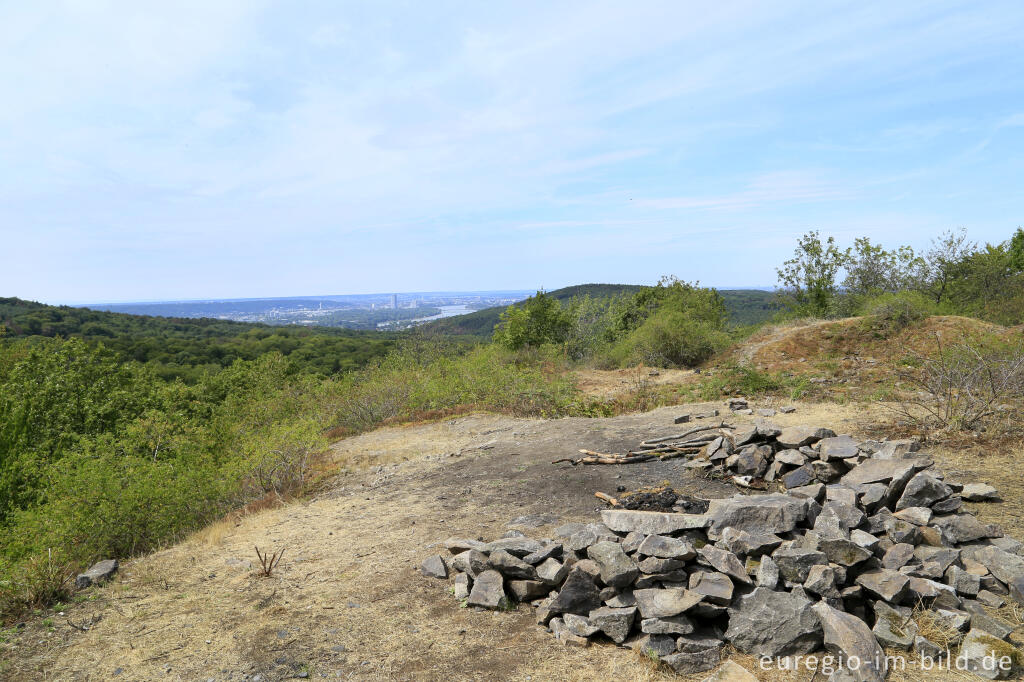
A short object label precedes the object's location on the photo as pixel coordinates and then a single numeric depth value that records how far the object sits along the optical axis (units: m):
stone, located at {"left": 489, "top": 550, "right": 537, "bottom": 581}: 5.22
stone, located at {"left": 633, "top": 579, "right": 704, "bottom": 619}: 4.26
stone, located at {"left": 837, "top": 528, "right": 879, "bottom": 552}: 4.91
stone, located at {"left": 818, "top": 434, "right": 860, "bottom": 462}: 7.15
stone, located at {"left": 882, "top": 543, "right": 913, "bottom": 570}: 4.75
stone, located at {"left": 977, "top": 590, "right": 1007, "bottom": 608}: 4.37
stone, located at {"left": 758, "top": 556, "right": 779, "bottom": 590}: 4.43
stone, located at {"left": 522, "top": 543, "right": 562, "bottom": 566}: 5.30
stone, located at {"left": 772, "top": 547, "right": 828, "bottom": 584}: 4.53
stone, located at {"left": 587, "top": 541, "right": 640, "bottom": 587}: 4.68
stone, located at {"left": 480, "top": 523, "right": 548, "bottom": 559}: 5.52
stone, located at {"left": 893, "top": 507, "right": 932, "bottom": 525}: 5.38
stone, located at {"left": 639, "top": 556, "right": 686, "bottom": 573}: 4.64
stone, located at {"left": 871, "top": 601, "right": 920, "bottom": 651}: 3.99
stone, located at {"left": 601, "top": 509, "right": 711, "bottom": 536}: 5.32
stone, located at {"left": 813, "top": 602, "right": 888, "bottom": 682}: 3.70
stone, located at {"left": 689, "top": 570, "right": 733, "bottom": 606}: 4.31
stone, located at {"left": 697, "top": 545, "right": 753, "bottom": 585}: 4.51
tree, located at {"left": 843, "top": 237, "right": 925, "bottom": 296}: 35.44
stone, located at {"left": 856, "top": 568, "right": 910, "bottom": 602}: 4.29
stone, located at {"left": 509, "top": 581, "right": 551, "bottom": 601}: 5.09
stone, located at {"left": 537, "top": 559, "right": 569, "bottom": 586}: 5.01
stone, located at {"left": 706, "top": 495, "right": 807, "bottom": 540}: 5.28
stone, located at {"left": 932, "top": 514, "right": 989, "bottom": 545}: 5.18
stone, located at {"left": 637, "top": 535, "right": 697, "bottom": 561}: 4.70
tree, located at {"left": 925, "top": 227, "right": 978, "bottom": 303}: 35.31
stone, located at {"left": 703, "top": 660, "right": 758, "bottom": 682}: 3.67
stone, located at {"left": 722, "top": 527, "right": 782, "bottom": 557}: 4.84
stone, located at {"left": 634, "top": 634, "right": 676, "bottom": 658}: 4.12
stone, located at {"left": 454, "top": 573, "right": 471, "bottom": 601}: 5.29
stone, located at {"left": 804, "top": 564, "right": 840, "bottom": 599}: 4.34
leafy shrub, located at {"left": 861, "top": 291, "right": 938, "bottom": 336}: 19.92
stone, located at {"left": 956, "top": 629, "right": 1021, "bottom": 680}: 3.66
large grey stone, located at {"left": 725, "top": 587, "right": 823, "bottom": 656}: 4.01
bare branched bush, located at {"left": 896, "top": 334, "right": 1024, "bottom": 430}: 8.27
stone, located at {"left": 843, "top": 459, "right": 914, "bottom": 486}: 6.12
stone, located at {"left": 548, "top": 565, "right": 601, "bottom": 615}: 4.73
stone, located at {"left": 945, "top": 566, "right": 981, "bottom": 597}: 4.47
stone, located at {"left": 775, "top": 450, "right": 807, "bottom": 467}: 7.41
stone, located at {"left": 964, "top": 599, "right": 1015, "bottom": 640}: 4.01
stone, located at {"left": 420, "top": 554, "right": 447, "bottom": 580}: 5.77
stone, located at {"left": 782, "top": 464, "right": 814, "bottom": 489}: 7.05
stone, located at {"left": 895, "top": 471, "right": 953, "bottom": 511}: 5.80
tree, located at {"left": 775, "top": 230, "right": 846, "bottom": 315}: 36.34
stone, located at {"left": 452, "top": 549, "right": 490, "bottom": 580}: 5.52
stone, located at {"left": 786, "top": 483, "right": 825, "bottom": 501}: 6.09
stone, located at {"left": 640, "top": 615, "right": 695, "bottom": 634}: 4.19
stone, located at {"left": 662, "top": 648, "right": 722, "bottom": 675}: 4.00
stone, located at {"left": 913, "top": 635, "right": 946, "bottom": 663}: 3.86
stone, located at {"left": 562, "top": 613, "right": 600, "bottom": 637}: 4.45
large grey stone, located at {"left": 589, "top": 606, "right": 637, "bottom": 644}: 4.37
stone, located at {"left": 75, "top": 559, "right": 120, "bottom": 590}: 6.23
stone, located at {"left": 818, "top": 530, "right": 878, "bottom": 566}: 4.59
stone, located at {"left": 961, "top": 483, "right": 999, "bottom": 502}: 6.08
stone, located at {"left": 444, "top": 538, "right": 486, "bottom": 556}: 6.04
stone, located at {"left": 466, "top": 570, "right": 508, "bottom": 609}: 5.06
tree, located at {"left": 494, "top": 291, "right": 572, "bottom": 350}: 35.72
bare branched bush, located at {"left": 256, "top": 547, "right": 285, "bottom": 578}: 6.19
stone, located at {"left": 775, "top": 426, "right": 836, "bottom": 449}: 7.86
